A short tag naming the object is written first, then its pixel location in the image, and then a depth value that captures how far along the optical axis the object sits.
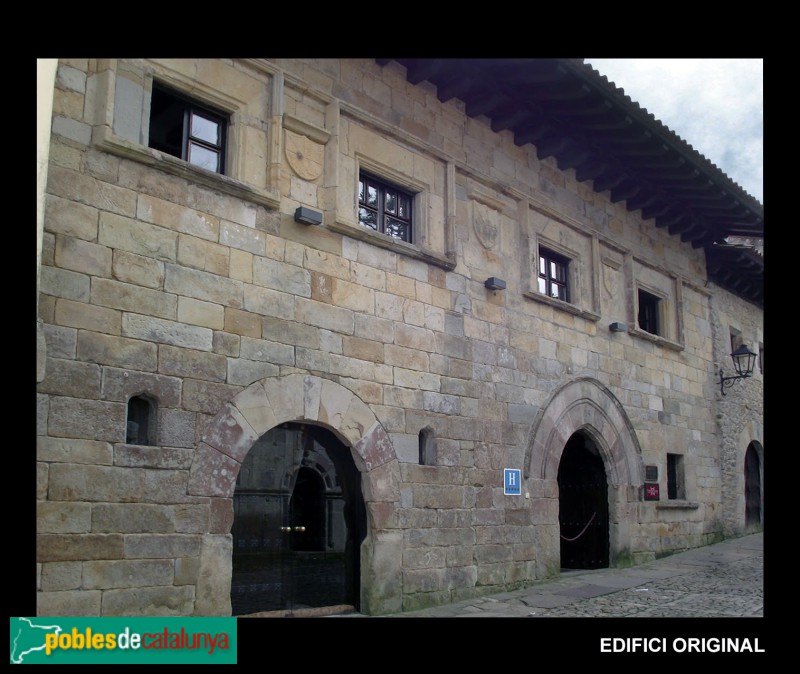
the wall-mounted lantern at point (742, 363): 13.17
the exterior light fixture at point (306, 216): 6.95
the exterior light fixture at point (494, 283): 8.77
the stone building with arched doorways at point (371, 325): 5.59
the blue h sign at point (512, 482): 8.65
